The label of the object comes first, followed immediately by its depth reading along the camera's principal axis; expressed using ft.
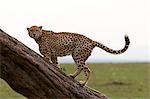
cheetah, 47.67
